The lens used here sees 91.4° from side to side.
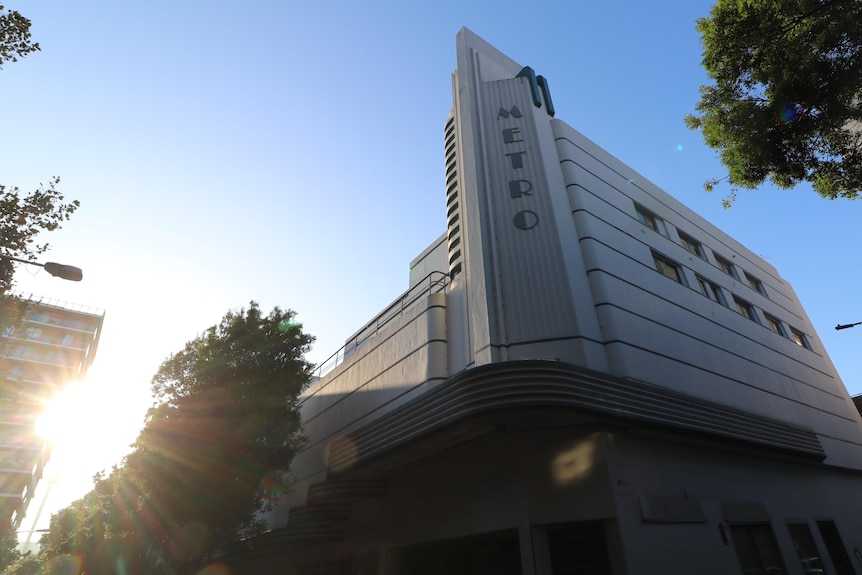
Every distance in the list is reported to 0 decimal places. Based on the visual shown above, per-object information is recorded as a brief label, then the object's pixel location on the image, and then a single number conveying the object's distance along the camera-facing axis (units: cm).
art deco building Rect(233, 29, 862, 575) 731
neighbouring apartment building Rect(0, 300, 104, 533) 5188
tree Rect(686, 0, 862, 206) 833
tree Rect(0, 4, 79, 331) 815
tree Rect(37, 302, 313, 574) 1088
